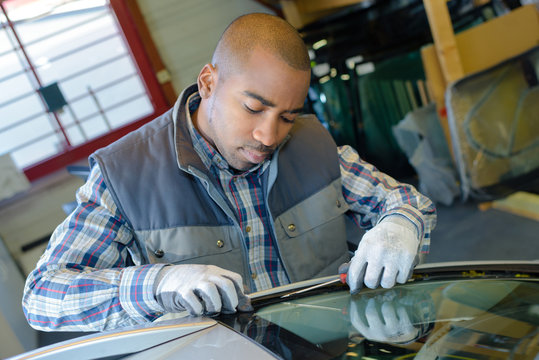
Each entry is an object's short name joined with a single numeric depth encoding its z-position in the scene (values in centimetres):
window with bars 359
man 111
